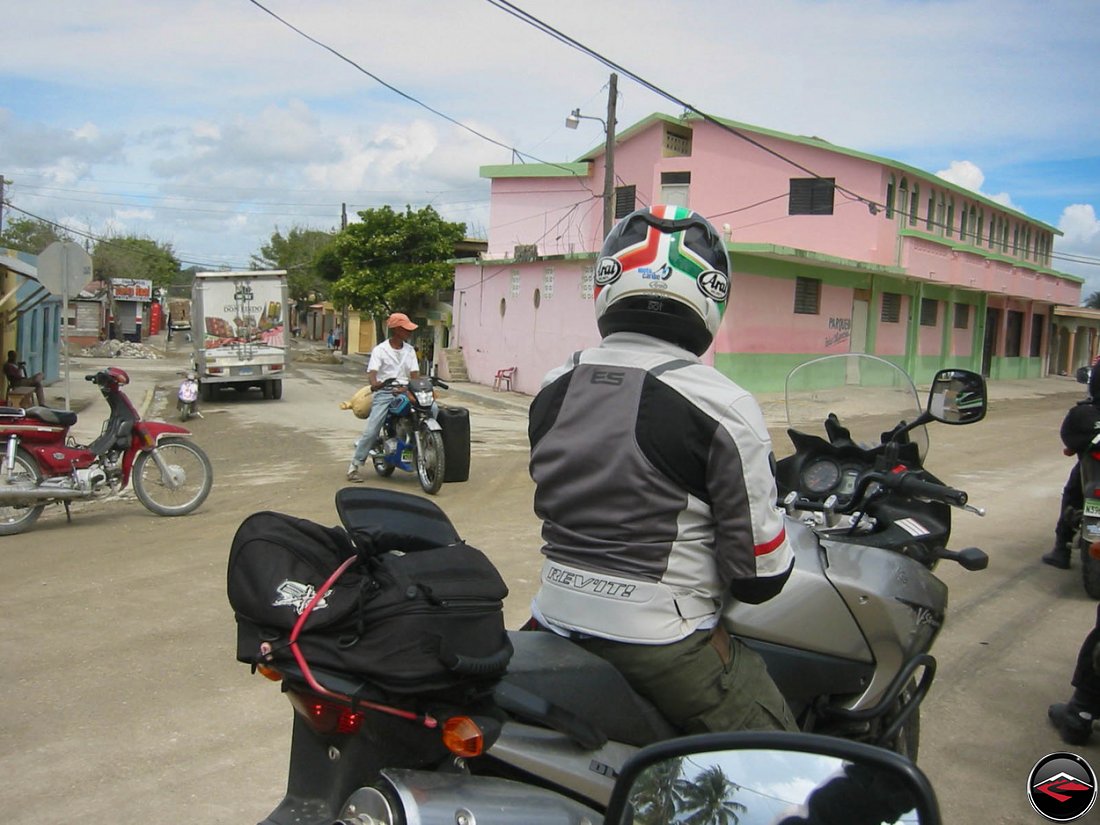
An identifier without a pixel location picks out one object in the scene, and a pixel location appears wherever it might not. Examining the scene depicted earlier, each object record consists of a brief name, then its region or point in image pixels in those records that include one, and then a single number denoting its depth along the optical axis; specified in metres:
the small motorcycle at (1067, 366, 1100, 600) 6.43
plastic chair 27.78
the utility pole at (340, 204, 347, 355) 46.58
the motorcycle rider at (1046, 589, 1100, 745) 4.14
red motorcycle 8.23
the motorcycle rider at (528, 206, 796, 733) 2.16
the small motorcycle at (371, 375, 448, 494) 10.09
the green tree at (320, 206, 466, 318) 37.16
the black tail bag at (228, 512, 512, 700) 1.82
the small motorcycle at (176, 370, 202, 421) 18.08
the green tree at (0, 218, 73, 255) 55.18
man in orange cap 10.52
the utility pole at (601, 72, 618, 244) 20.42
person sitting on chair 17.33
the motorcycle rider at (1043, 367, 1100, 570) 6.58
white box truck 22.75
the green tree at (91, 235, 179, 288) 64.81
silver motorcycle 1.44
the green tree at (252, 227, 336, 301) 68.88
